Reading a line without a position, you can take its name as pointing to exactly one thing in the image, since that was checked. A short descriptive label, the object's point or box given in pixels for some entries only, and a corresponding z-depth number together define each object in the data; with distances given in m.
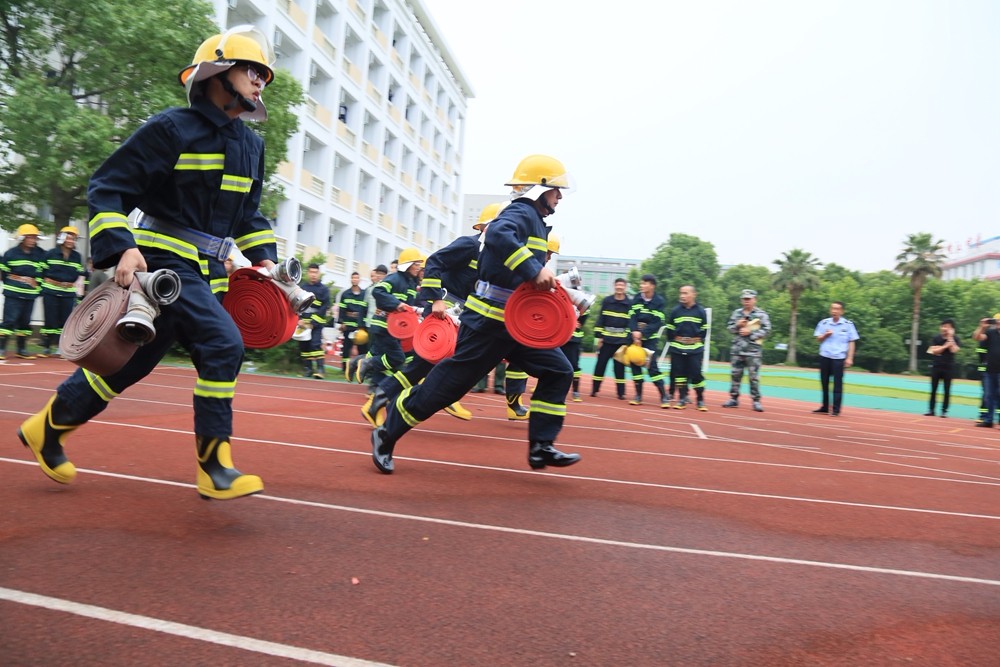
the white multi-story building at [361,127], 29.45
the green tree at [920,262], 65.79
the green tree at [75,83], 13.70
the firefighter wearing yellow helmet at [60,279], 13.18
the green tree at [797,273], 73.38
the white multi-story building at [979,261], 144.50
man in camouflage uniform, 14.32
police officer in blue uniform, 14.49
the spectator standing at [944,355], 15.97
